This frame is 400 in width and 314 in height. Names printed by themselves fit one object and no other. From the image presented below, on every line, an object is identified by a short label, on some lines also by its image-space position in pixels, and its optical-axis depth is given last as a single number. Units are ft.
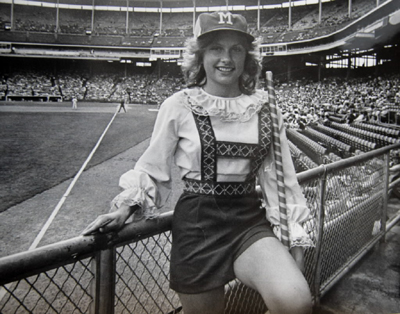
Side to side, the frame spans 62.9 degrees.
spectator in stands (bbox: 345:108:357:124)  37.79
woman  4.06
